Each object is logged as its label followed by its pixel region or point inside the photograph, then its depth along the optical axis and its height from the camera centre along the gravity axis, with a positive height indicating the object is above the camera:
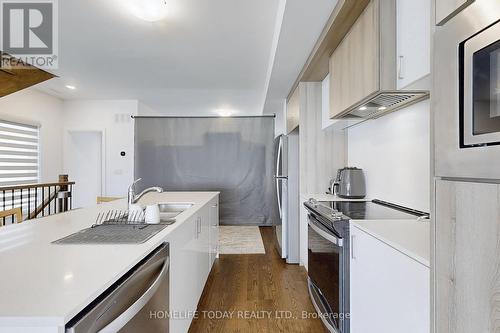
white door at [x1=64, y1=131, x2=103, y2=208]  5.49 +0.05
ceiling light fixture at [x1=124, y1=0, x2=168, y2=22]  2.17 +1.27
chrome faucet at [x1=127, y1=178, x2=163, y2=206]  1.98 -0.20
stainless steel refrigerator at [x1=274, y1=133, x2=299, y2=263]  3.54 -0.43
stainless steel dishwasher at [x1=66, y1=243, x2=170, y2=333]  0.75 -0.45
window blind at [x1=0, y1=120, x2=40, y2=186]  4.20 +0.21
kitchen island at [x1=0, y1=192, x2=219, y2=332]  0.67 -0.34
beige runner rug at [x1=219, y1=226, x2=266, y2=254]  4.06 -1.22
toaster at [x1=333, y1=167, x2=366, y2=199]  2.59 -0.16
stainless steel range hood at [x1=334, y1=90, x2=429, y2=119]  1.60 +0.43
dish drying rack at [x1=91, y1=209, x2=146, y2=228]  1.67 -0.33
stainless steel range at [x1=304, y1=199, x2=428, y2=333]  1.65 -0.54
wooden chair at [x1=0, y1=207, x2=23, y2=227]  1.99 -0.34
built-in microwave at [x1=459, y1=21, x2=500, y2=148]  0.66 +0.20
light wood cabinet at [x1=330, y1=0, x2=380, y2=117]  1.57 +0.69
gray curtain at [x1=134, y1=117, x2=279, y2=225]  5.21 +0.15
